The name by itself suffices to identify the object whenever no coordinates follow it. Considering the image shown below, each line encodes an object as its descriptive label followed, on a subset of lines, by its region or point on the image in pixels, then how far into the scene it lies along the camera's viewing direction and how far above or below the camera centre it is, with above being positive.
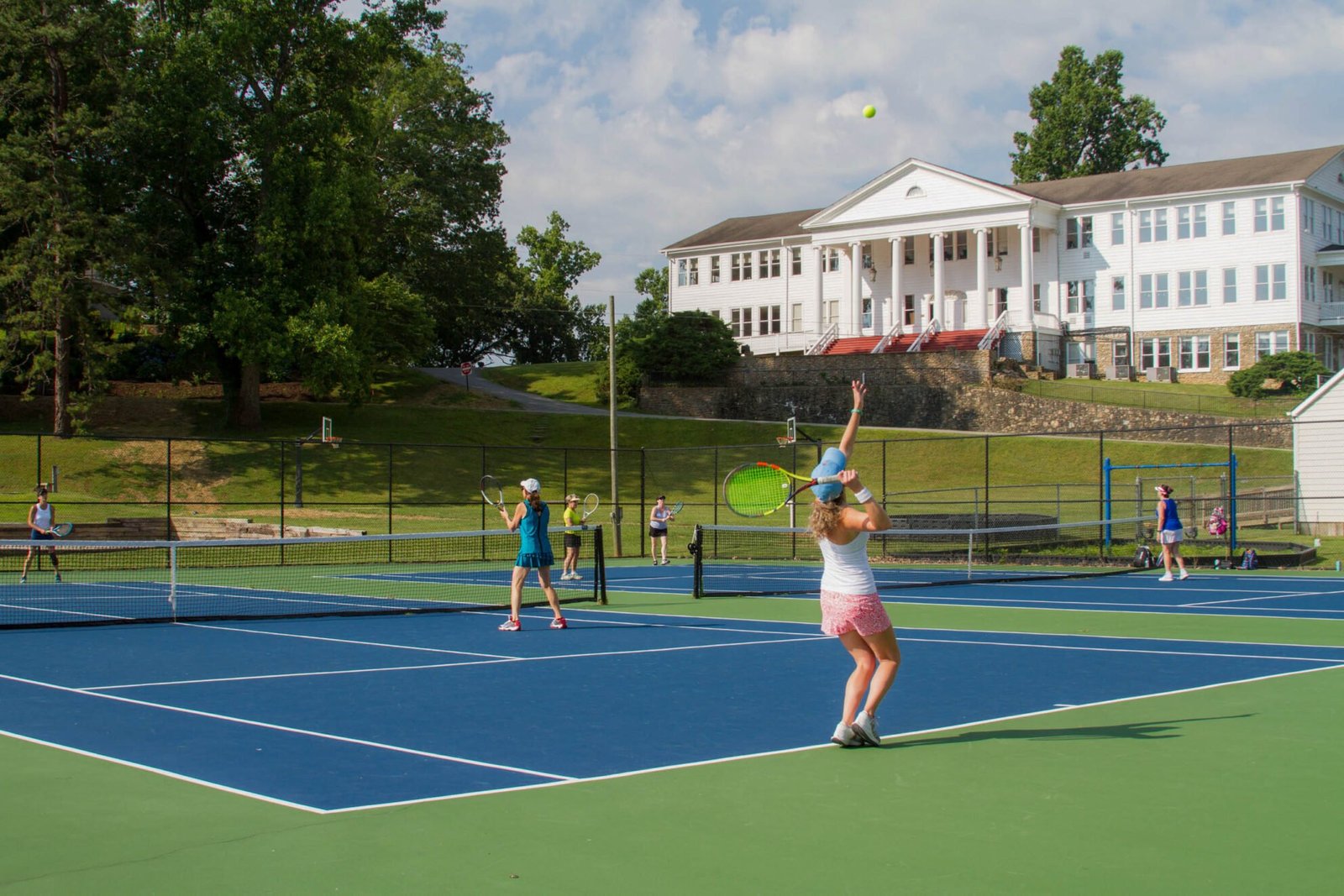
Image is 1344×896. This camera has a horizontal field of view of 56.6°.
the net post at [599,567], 18.86 -1.17
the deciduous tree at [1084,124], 85.12 +25.15
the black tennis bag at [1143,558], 26.25 -1.47
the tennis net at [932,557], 24.69 -1.64
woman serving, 7.64 -0.70
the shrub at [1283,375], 50.81 +4.66
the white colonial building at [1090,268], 56.47 +10.88
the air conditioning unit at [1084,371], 58.84 +5.60
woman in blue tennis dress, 15.30 -0.70
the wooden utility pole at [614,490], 32.62 +0.04
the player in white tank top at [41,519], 22.53 -0.46
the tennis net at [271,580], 18.81 -1.77
